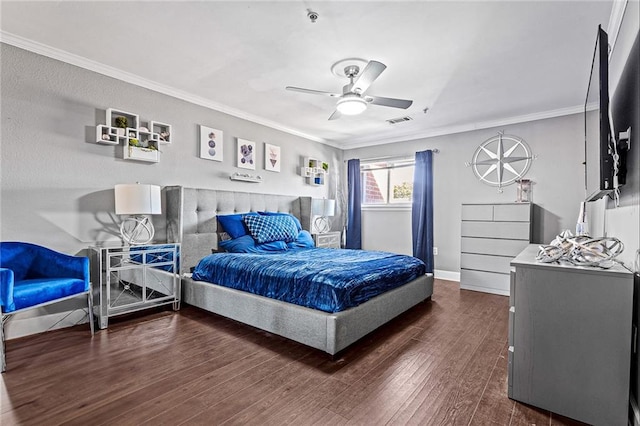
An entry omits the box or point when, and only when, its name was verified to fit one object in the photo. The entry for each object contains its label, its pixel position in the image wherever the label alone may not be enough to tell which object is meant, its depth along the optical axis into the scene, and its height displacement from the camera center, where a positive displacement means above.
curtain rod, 5.04 +0.91
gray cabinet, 1.45 -0.67
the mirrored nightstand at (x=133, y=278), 2.71 -0.73
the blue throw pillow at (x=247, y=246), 3.56 -0.46
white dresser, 3.95 -0.44
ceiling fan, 2.65 +1.03
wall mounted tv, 1.68 +0.52
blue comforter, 2.31 -0.59
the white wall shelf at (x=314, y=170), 5.25 +0.64
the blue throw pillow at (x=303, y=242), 4.05 -0.47
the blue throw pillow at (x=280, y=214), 4.20 -0.10
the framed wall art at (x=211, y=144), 3.85 +0.81
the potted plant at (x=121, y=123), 3.03 +0.83
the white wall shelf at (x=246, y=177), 4.19 +0.41
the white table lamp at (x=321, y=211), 4.88 -0.06
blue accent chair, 2.05 -0.56
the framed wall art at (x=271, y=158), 4.64 +0.76
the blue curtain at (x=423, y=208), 5.00 +0.00
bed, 2.22 -0.81
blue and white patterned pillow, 3.76 -0.27
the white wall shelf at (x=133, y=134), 2.97 +0.74
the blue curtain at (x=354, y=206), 5.89 +0.03
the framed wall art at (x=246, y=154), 4.26 +0.75
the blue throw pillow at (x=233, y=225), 3.73 -0.22
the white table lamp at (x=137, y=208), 2.88 -0.02
